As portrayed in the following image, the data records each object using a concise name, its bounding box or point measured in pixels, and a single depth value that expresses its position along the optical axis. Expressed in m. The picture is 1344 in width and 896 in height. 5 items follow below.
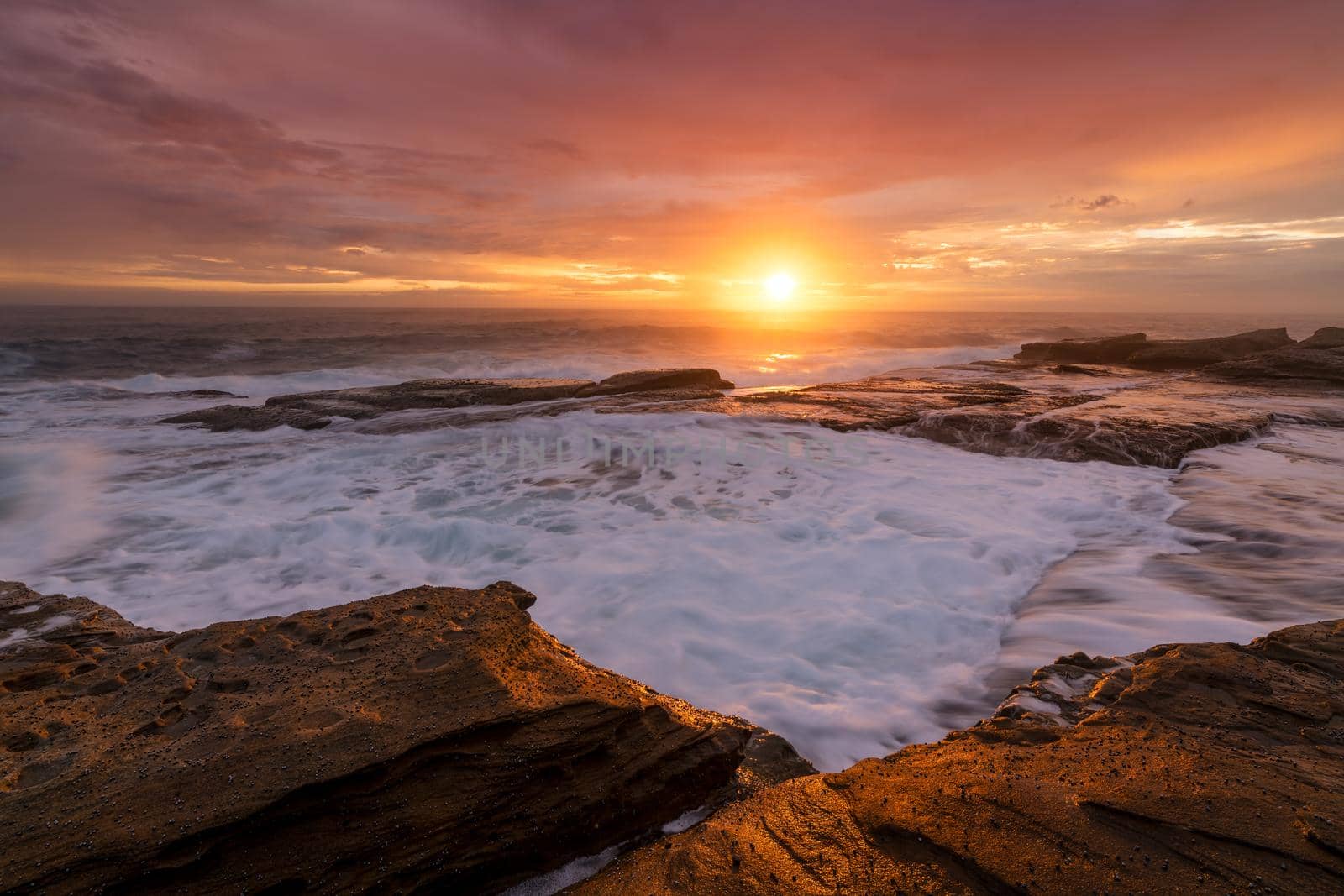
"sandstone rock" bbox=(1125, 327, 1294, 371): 17.72
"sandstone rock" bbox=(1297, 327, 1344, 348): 16.08
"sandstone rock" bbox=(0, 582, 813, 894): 1.70
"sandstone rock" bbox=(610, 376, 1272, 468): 8.46
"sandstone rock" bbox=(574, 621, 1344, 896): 1.75
